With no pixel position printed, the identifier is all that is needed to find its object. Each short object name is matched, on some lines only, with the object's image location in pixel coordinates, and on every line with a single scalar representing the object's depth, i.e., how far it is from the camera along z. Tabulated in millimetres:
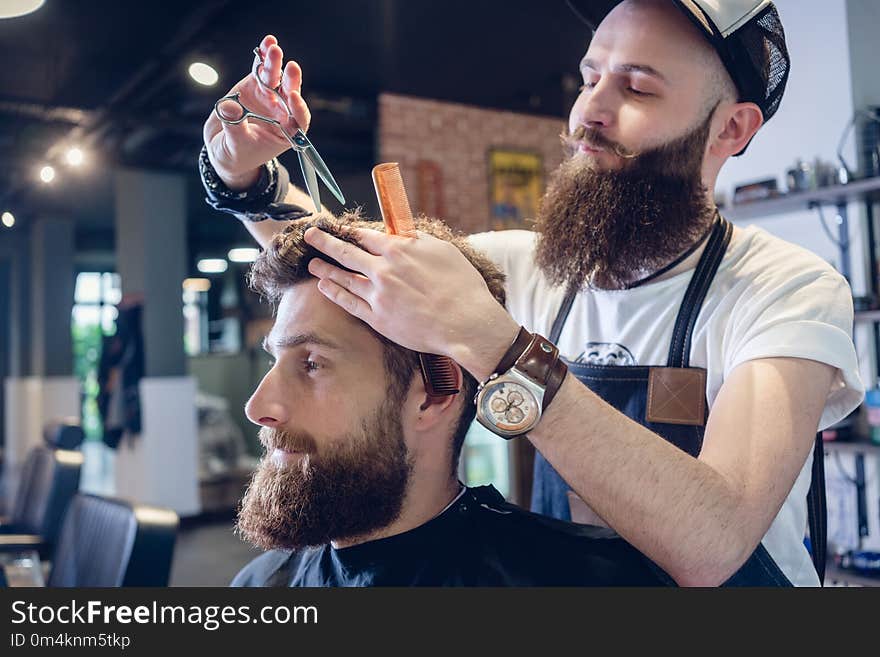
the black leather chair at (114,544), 1801
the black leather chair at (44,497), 3543
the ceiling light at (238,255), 10389
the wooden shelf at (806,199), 2885
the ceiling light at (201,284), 11603
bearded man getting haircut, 1078
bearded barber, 833
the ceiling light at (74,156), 4793
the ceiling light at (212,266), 11453
